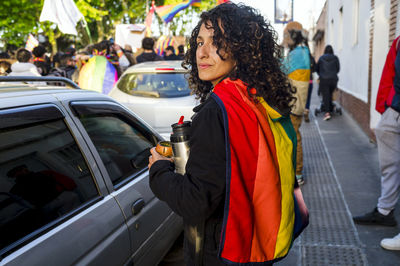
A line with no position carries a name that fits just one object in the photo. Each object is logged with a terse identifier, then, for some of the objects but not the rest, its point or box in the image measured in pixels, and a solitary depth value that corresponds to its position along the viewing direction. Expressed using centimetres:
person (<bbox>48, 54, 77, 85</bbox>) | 838
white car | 545
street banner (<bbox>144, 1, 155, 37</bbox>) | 1697
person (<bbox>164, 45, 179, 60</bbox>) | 1105
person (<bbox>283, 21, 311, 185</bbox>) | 469
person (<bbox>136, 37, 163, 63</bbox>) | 930
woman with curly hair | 139
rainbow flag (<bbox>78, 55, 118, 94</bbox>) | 698
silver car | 161
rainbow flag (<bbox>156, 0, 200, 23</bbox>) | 1453
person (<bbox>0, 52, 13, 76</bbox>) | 784
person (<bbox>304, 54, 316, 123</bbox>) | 999
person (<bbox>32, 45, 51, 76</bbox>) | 840
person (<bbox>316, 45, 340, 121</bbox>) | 1049
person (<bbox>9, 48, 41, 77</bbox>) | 687
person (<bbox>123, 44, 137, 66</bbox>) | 939
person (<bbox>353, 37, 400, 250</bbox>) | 329
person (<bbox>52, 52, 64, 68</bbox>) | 1073
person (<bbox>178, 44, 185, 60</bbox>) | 1297
